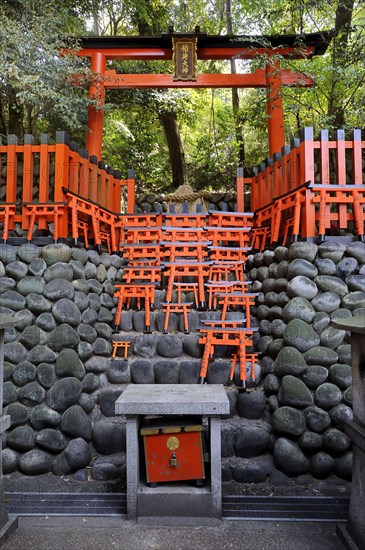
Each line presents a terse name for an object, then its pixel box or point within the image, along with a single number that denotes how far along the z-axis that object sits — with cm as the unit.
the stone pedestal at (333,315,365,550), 294
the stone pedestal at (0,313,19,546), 323
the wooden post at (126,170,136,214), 865
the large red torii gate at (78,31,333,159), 942
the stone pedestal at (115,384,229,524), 350
